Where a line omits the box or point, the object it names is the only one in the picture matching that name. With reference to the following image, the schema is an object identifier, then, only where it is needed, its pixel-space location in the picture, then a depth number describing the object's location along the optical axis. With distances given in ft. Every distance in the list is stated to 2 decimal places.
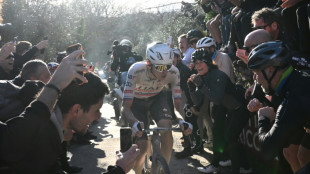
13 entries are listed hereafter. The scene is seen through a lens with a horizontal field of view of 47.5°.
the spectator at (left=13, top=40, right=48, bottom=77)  25.29
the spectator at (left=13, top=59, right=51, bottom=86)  17.04
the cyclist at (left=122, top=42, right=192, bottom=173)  17.20
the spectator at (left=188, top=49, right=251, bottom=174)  19.13
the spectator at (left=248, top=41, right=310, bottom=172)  9.64
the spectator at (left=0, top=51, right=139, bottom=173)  7.37
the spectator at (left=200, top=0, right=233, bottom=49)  27.27
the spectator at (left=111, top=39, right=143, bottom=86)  38.19
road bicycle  15.53
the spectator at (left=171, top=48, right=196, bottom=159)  25.17
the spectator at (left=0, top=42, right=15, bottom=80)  21.15
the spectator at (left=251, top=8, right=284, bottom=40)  17.93
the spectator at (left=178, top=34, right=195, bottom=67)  30.35
